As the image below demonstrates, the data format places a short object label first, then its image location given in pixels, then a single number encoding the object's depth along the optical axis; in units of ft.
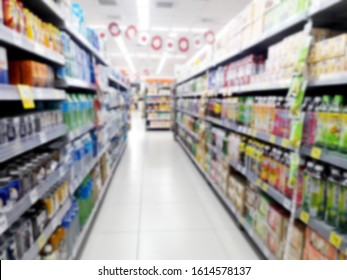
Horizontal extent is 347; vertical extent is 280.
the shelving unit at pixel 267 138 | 4.79
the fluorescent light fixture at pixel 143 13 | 23.71
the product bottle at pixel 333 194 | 4.64
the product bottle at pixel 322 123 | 4.88
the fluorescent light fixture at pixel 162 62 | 50.80
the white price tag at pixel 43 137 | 5.12
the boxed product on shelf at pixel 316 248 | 4.81
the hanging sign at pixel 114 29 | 24.13
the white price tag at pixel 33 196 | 4.51
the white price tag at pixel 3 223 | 3.61
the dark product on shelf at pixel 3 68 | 3.88
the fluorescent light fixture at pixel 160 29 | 31.63
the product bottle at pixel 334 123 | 4.56
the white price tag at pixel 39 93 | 4.84
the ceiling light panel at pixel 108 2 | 23.59
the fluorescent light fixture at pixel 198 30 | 32.12
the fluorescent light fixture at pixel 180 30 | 32.12
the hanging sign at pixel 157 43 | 27.32
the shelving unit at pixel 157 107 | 37.50
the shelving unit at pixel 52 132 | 4.06
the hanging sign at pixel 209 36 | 25.38
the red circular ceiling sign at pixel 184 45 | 28.11
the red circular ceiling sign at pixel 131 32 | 24.88
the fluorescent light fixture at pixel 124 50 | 38.65
